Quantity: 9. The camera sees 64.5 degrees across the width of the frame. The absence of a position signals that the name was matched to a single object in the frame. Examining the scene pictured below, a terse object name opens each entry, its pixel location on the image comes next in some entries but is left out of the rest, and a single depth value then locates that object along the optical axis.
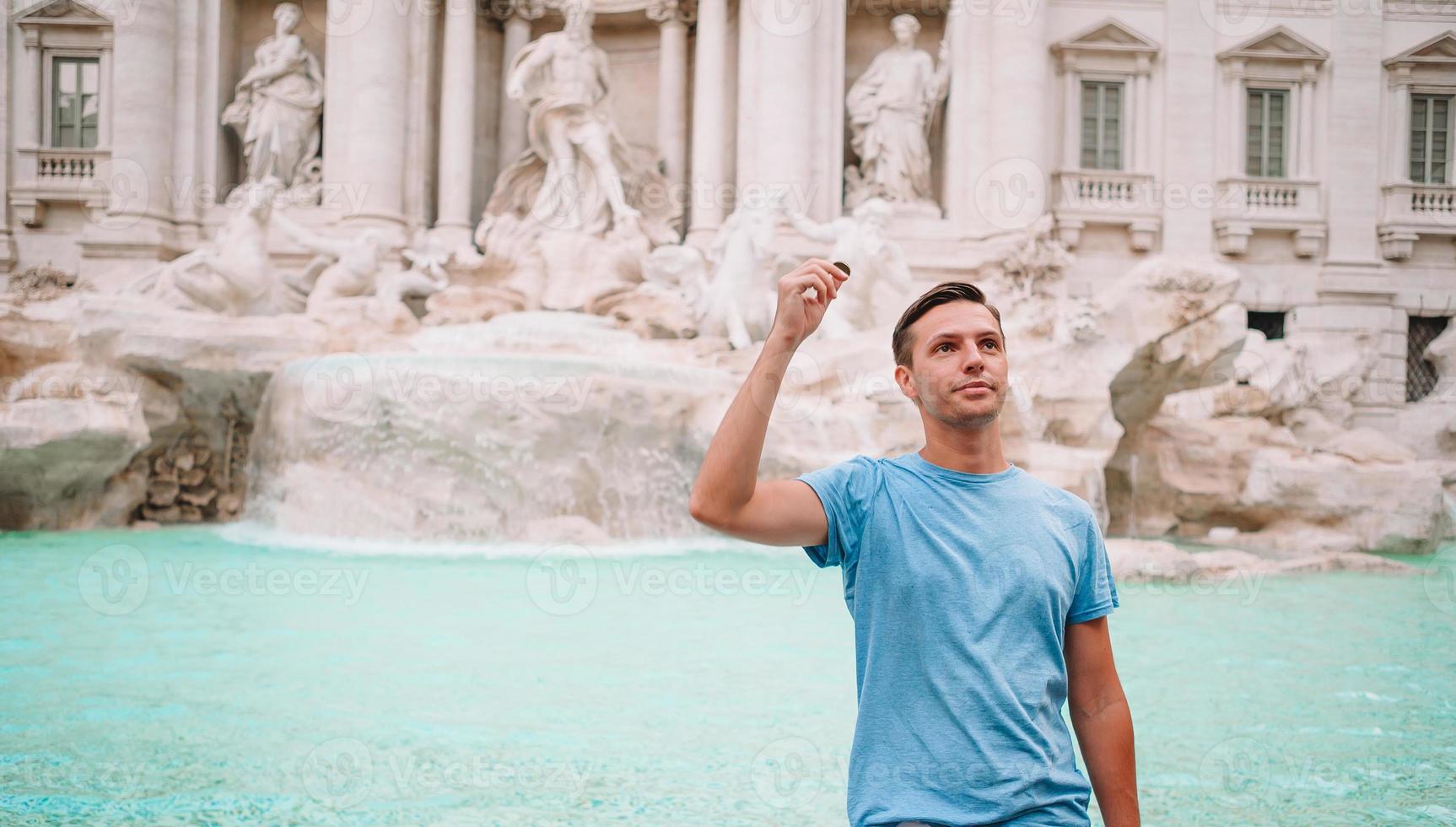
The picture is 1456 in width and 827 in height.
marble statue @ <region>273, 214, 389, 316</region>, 12.48
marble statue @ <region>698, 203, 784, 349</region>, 11.99
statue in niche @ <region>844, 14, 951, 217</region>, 15.83
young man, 1.55
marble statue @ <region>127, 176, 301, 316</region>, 11.23
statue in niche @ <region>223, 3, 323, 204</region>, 15.79
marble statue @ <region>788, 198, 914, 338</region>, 11.20
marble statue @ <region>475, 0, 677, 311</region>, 14.16
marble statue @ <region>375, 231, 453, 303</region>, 13.23
